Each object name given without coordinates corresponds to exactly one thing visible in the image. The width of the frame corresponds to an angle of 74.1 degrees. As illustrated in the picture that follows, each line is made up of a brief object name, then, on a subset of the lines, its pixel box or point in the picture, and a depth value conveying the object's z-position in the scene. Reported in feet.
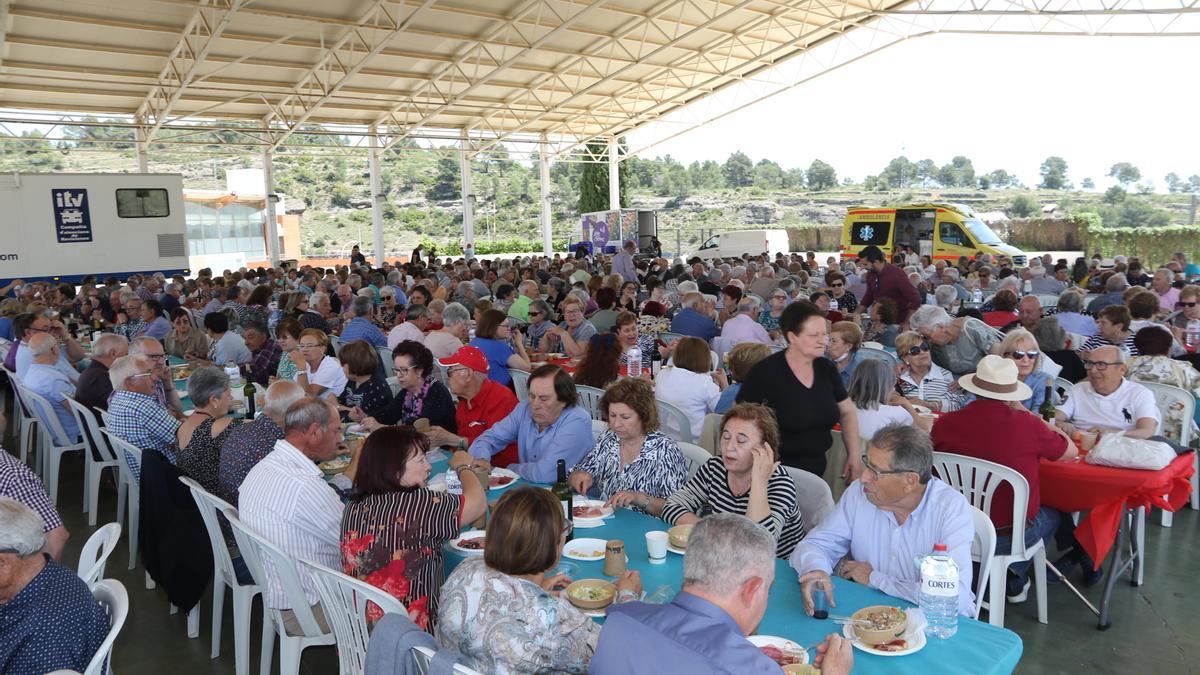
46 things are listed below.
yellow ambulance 56.70
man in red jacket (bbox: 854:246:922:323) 25.52
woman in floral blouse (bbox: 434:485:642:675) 6.11
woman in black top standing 11.48
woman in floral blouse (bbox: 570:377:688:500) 10.46
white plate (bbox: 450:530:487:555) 8.61
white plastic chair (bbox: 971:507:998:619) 8.44
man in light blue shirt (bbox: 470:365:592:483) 11.71
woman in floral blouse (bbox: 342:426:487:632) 7.89
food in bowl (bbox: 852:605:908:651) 6.39
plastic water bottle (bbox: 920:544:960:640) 6.79
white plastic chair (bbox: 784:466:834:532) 9.52
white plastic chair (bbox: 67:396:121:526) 15.89
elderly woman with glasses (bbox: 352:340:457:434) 14.39
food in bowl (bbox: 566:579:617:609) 7.22
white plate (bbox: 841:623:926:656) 6.28
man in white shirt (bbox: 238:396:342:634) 9.05
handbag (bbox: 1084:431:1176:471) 10.85
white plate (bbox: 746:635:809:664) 6.29
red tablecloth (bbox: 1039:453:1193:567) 10.90
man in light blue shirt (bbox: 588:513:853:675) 4.89
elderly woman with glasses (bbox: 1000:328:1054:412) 14.43
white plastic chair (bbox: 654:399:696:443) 14.23
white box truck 44.29
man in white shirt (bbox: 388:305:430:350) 21.89
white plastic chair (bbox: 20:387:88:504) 17.29
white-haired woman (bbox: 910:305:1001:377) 17.80
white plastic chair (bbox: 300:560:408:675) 7.40
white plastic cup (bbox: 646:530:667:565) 8.25
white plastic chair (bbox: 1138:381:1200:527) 14.64
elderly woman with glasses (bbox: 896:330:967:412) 15.62
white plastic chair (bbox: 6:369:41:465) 20.52
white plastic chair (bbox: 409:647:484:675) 5.41
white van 77.05
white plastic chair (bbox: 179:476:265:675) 10.11
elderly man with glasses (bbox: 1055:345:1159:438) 13.21
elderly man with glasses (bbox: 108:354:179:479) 13.53
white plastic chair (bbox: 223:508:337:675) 8.41
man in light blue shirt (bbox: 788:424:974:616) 7.76
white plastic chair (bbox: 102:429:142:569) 13.23
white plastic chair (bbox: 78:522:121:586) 7.88
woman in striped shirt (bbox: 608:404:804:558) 8.95
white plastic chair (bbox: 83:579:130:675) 6.49
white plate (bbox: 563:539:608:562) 8.35
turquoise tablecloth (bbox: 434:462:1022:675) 6.16
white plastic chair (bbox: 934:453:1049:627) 10.26
